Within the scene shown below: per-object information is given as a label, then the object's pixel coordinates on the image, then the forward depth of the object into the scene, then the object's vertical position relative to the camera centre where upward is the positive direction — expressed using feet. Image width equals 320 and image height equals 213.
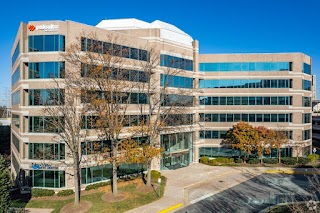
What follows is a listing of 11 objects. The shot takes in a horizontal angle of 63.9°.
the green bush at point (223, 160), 137.69 -28.61
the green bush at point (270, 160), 134.51 -28.44
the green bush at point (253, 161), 134.62 -28.49
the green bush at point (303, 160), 133.18 -27.91
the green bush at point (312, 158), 138.51 -27.70
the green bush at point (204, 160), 139.74 -29.08
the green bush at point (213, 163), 135.95 -29.93
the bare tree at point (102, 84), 86.12 +7.91
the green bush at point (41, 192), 87.25 -29.34
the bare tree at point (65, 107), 82.81 -0.10
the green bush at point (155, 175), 107.24 -28.70
